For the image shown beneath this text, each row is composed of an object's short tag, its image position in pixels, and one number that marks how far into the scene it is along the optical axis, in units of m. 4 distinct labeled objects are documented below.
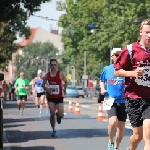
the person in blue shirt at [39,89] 28.74
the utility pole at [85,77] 91.06
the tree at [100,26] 66.00
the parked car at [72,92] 72.56
